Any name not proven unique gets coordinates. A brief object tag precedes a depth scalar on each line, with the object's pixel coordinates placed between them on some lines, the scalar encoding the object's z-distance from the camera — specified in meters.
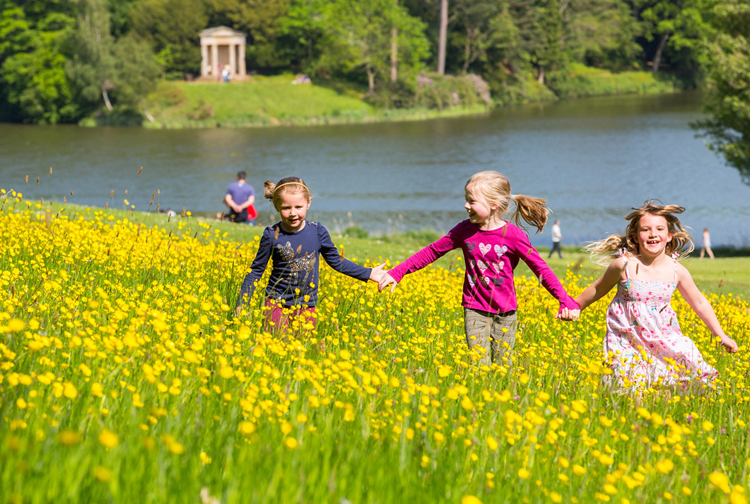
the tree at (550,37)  83.88
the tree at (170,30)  70.50
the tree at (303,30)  71.25
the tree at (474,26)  77.69
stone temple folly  71.56
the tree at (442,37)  76.31
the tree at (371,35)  68.94
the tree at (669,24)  89.62
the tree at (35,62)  62.25
